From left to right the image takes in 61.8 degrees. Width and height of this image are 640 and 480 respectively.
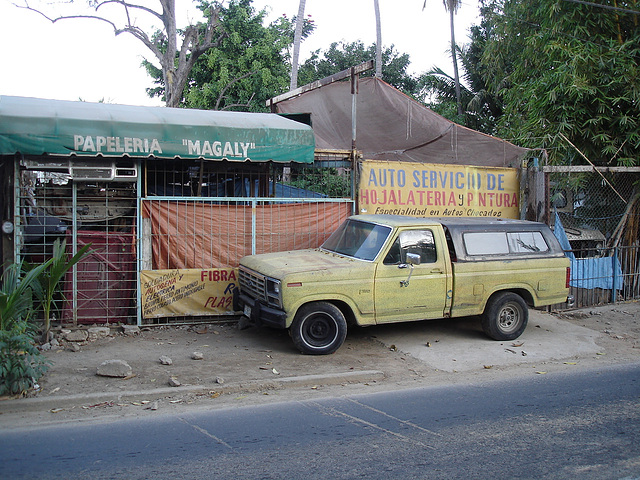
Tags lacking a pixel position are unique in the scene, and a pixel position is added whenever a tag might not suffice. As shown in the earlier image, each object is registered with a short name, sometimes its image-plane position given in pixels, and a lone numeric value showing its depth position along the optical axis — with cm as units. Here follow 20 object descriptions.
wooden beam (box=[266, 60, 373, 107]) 927
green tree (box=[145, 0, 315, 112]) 2042
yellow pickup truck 700
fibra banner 823
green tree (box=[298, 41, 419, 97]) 2664
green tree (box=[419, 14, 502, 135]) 2409
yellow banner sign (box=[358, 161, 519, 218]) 977
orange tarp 840
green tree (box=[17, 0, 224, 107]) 1669
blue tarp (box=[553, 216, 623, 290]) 1037
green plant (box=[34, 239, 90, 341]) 678
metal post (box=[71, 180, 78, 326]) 785
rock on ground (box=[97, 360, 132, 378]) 600
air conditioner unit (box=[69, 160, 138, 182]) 774
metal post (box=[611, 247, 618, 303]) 1075
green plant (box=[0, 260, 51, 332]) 552
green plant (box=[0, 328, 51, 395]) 519
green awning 732
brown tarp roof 1191
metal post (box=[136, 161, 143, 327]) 813
